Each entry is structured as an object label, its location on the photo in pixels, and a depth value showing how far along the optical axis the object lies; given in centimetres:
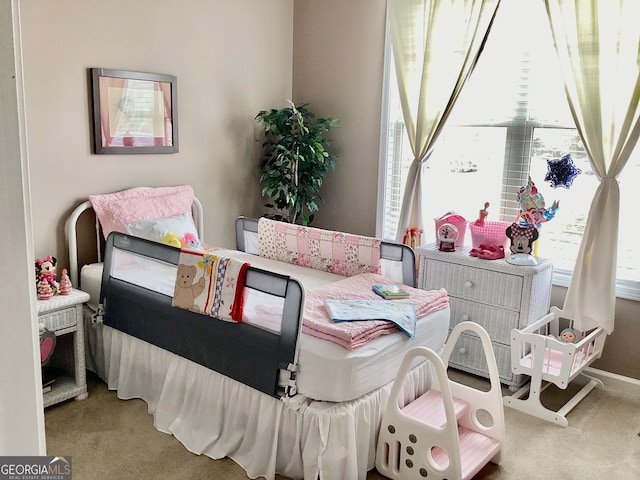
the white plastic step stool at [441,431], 208
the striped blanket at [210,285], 233
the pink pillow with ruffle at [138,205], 316
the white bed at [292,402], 212
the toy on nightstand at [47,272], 279
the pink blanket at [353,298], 219
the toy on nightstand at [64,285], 280
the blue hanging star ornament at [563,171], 290
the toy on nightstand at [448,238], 325
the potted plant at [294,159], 380
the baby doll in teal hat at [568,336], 300
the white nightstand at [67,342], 269
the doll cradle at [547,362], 275
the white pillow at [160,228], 317
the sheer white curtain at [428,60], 330
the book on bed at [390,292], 262
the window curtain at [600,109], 279
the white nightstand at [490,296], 298
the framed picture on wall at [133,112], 318
